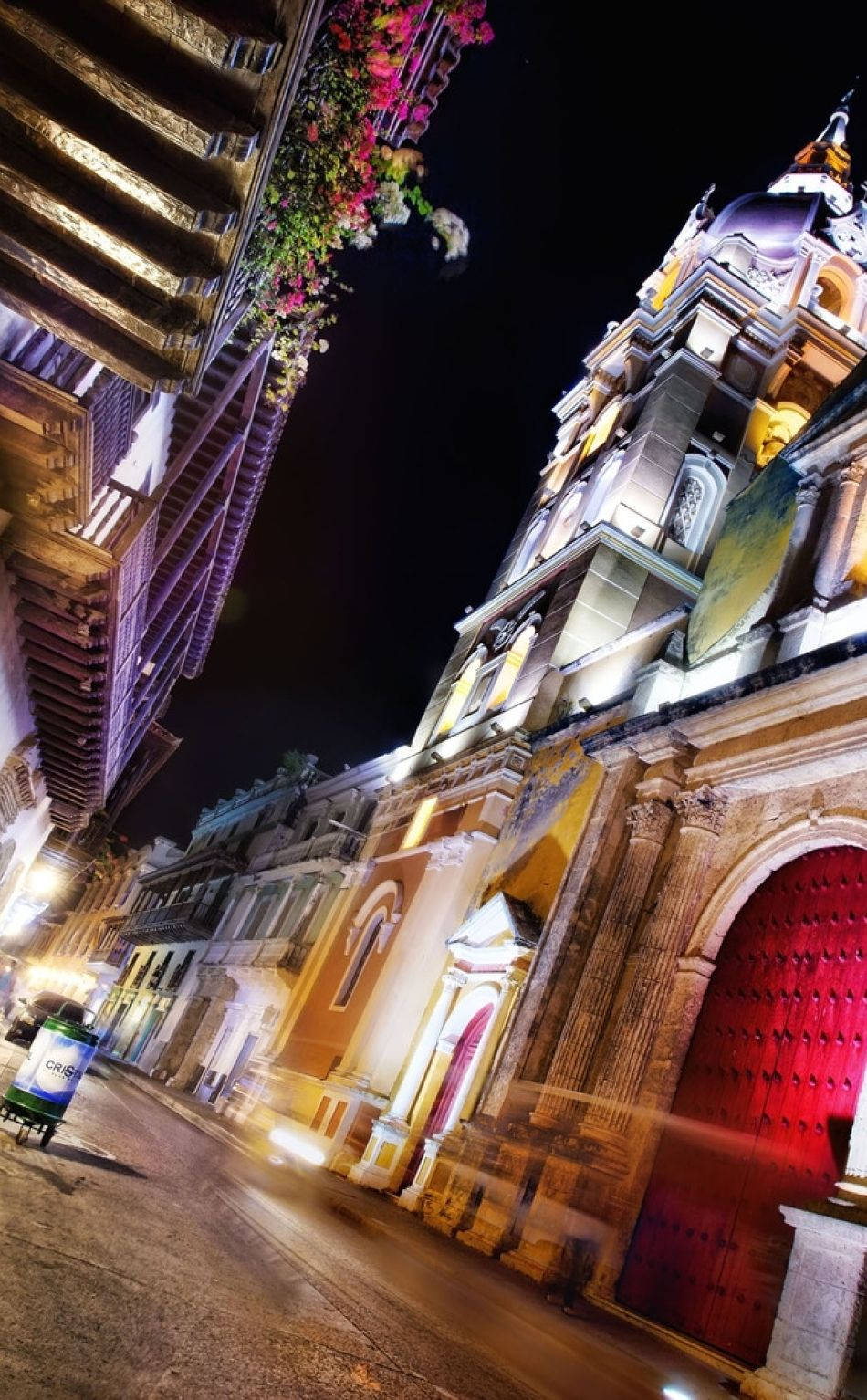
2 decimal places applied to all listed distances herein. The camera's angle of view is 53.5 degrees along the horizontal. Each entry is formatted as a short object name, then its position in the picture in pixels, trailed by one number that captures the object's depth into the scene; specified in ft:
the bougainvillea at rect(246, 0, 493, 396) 16.93
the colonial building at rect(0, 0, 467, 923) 11.73
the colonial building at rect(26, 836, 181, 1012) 158.71
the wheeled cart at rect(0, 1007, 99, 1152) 21.90
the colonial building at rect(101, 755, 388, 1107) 78.48
